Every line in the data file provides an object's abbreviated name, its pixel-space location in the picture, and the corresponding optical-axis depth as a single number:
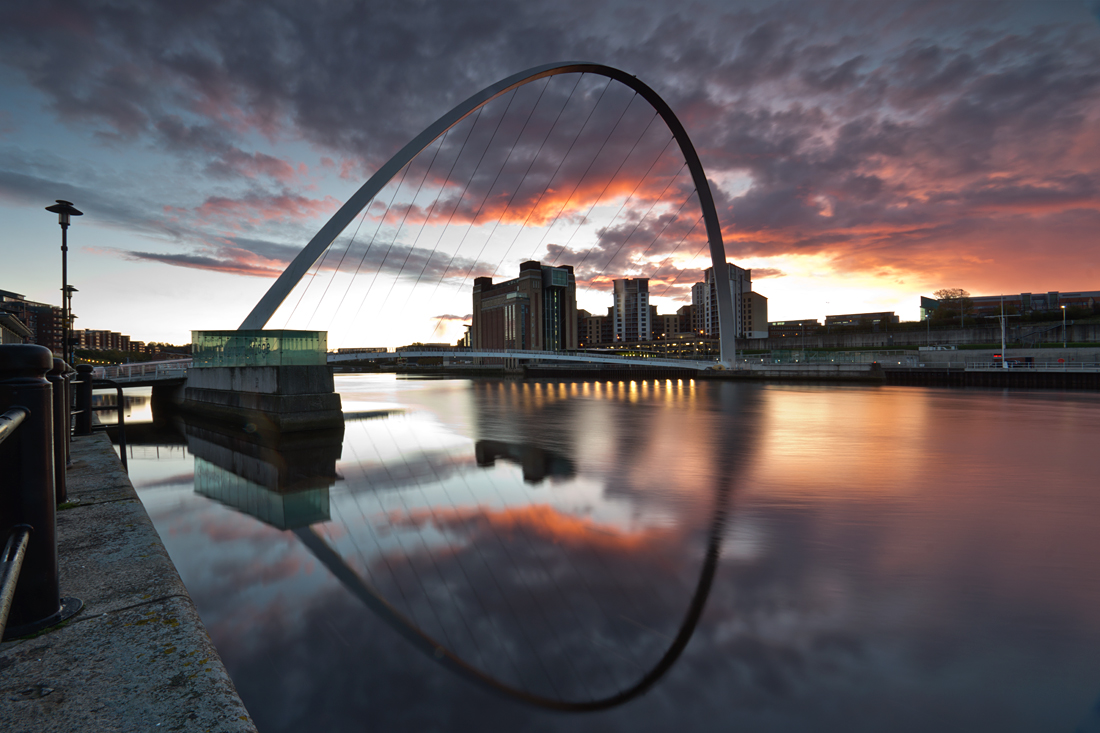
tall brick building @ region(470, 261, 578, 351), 163.00
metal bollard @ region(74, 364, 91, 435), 8.38
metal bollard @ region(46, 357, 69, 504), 4.16
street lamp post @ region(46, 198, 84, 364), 15.12
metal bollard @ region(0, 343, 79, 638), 2.09
